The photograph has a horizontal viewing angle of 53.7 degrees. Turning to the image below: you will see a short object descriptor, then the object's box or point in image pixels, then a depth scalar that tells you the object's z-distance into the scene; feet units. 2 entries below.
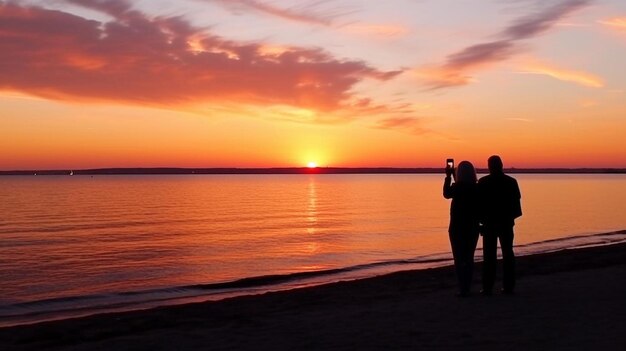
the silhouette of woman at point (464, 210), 31.01
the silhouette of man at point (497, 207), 31.27
